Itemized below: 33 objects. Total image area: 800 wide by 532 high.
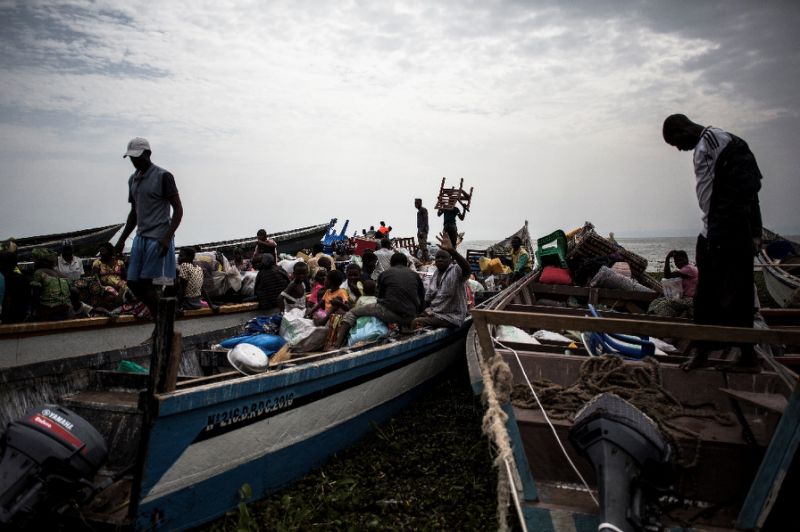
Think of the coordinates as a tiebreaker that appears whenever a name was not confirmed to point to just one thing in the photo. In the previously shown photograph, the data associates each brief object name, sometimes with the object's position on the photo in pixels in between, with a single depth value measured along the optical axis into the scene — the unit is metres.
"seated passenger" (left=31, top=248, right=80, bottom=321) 6.50
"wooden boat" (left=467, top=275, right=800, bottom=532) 2.14
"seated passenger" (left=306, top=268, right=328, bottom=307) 6.57
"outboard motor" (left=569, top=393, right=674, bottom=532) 2.05
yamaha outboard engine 2.65
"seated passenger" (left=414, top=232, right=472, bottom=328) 5.91
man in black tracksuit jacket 3.25
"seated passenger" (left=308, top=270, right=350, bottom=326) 5.95
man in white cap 4.47
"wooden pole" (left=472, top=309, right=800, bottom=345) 2.16
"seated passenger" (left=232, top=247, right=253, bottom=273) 11.60
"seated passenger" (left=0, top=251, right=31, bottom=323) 6.22
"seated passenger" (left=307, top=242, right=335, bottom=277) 10.44
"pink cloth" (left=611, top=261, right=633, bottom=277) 8.94
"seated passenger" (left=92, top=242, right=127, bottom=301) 8.59
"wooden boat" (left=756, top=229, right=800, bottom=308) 10.72
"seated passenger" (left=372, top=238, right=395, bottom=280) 10.44
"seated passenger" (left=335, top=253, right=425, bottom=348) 5.59
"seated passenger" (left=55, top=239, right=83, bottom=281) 8.88
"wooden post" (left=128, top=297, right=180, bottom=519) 2.90
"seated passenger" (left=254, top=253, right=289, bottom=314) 7.97
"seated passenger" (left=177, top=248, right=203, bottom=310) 7.46
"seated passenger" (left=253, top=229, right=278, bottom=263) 11.86
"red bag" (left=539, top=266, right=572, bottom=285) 8.65
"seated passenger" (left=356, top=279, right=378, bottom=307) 5.99
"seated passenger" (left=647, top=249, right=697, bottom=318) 6.27
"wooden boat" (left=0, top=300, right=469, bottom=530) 2.97
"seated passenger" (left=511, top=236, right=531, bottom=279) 11.17
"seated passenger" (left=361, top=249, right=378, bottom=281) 7.86
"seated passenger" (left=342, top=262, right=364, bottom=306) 6.71
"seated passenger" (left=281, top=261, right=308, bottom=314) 6.94
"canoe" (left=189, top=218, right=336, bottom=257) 14.85
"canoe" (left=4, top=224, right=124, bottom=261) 12.42
